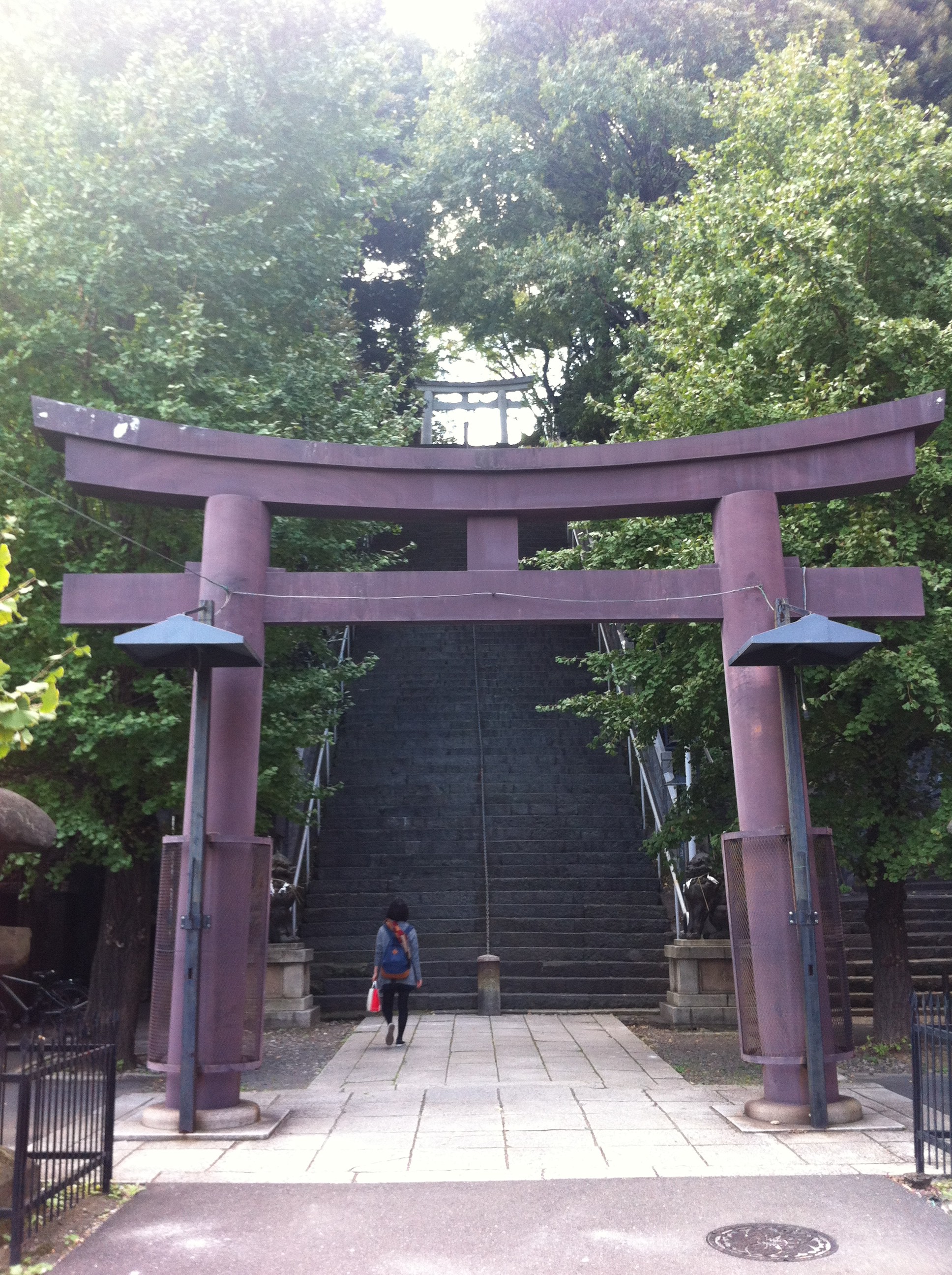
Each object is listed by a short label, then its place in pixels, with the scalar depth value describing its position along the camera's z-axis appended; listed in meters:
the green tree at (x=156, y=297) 10.05
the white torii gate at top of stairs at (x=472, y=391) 31.59
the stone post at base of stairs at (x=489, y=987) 13.23
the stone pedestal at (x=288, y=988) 12.70
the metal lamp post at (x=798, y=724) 7.36
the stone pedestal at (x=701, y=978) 12.62
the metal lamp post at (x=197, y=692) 7.36
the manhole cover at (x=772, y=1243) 4.99
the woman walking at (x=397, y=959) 11.20
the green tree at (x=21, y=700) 4.84
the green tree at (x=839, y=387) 10.05
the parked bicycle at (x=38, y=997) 10.62
